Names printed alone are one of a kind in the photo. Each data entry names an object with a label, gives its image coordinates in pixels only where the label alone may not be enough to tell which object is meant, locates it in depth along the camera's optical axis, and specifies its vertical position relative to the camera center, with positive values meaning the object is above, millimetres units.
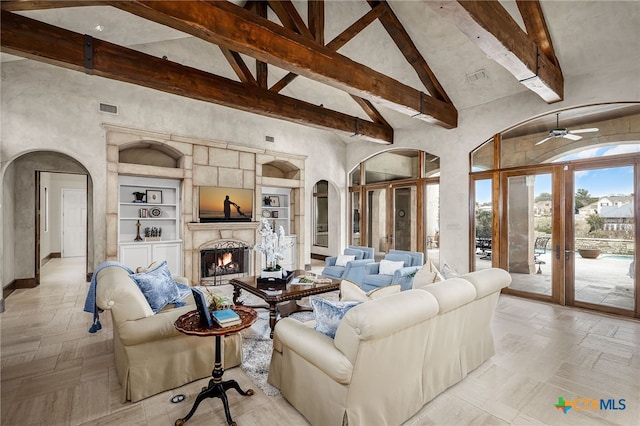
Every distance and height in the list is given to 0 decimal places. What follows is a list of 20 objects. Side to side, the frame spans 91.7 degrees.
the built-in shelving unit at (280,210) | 8086 +128
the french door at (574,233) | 4594 -321
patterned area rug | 2687 -1425
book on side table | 2177 -732
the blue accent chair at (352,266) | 5574 -968
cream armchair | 2389 -1069
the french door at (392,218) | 7523 -96
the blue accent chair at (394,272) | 4570 -919
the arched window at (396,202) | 7195 +309
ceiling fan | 4832 +1273
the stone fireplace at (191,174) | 5633 +841
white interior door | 9812 -226
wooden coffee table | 3697 -977
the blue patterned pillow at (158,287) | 3035 -736
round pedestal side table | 2123 -946
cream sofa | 1845 -956
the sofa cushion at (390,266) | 5160 -878
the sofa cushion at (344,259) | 5949 -862
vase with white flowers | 4164 -467
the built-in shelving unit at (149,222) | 6043 -132
